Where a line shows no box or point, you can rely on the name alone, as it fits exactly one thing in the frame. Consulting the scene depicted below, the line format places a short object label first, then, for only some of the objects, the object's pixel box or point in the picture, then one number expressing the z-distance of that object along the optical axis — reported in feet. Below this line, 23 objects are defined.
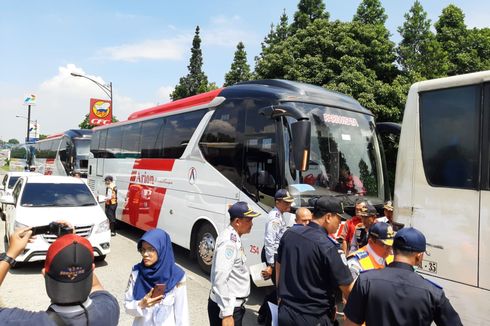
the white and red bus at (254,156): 19.10
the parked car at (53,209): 23.57
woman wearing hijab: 9.23
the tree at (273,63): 59.88
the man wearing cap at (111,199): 36.32
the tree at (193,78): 131.34
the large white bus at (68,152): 65.77
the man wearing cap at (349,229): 18.38
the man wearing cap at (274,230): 16.31
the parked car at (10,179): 48.24
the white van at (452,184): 11.27
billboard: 88.33
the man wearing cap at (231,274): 10.79
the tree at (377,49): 56.39
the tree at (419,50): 55.67
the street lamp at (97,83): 68.64
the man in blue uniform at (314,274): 9.55
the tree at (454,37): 57.78
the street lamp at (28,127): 168.14
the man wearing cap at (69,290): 5.76
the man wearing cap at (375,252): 10.73
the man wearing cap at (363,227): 17.42
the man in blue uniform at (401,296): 7.54
